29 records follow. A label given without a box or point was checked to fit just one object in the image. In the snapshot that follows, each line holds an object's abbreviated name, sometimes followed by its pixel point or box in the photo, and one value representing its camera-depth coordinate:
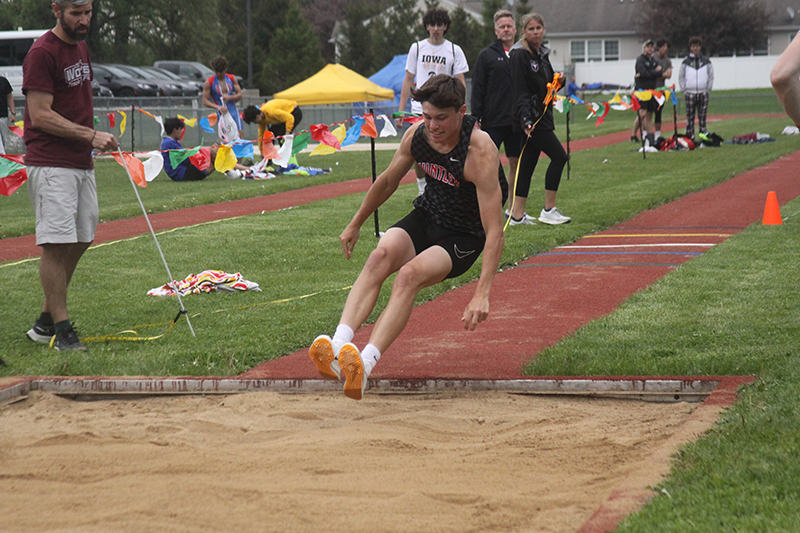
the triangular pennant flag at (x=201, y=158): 17.14
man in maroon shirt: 10.82
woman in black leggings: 18.69
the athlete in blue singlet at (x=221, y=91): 33.43
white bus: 54.10
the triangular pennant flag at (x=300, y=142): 17.65
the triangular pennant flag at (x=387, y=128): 18.50
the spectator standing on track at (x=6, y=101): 24.56
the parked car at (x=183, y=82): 70.16
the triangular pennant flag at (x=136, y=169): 13.09
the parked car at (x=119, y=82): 63.56
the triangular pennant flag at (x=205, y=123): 28.81
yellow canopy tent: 58.45
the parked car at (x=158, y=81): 66.92
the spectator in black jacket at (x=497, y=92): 19.27
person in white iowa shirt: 19.27
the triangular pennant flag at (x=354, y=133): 17.83
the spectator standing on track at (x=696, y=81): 38.78
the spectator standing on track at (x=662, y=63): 38.12
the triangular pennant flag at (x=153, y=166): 13.68
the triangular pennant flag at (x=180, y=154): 16.14
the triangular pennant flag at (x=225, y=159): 16.50
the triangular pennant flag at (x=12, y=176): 13.70
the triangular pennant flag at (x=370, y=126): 18.04
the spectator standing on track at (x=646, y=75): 37.51
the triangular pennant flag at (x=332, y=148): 17.87
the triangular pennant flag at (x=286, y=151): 17.34
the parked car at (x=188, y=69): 77.63
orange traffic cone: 18.83
